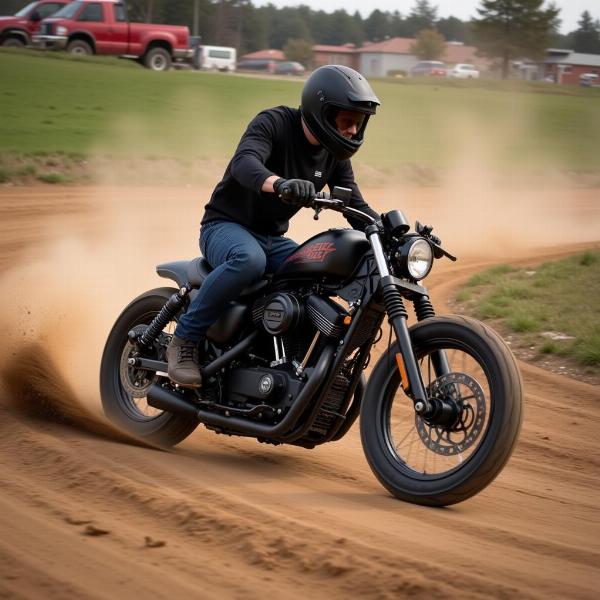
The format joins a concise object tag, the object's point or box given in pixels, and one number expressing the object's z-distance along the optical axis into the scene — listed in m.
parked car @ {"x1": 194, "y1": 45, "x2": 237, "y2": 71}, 49.47
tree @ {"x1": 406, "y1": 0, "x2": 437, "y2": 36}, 100.57
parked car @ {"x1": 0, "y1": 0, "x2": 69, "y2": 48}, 33.28
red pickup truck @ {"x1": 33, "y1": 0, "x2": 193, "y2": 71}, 33.38
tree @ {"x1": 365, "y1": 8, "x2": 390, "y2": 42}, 111.68
